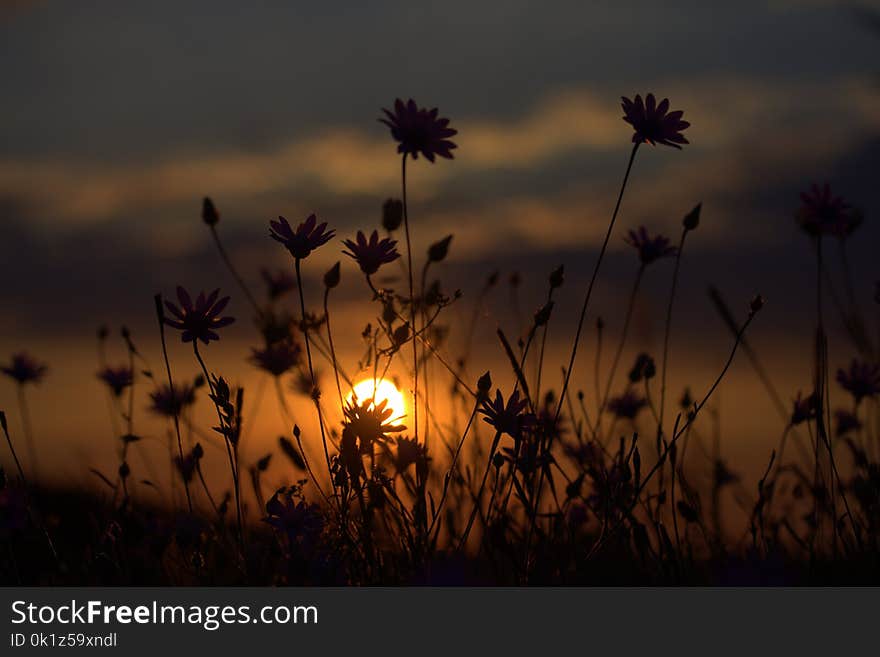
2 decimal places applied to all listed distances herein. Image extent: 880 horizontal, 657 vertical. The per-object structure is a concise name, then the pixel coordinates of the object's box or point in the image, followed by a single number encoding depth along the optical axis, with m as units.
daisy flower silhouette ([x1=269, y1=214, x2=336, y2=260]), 2.69
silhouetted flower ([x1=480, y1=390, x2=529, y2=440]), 2.69
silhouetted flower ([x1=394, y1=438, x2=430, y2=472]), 2.64
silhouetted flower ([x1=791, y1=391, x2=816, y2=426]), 3.10
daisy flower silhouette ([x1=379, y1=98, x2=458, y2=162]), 2.78
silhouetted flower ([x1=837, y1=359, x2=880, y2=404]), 3.33
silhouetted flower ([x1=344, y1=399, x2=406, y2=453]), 2.52
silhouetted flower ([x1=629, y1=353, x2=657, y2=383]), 3.16
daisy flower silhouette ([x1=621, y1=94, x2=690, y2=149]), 2.81
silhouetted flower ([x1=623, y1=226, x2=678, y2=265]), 3.49
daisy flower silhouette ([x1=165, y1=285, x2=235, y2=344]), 2.66
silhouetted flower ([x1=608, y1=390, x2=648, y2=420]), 4.09
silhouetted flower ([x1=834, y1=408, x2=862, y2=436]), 3.73
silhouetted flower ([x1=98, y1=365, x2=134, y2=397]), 3.77
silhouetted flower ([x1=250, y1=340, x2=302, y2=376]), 3.42
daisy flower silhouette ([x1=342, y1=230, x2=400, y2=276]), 2.82
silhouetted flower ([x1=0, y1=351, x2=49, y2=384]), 4.35
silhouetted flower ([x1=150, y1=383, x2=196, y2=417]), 3.44
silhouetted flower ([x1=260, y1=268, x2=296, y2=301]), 4.38
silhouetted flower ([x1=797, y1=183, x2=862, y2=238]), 3.19
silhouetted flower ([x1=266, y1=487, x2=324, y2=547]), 2.62
